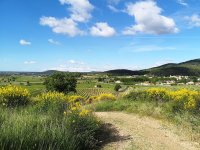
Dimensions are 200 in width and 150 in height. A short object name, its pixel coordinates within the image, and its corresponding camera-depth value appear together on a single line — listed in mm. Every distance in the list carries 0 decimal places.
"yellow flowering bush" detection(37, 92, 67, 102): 5587
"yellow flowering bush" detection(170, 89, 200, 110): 6278
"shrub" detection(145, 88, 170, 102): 8545
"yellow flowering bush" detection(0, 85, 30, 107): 5681
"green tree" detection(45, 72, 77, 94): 32367
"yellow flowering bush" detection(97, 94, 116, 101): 10807
